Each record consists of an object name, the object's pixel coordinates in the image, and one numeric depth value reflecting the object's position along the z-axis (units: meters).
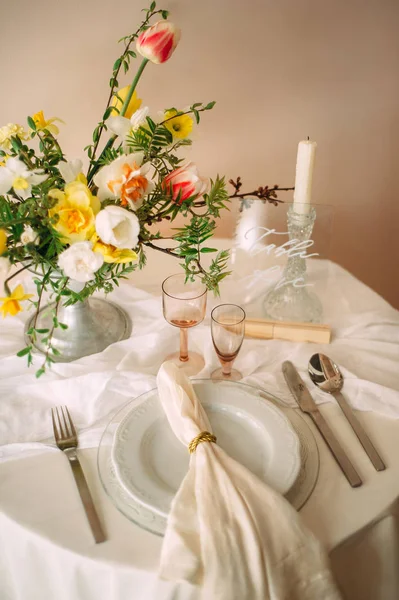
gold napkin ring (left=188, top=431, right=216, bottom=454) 0.80
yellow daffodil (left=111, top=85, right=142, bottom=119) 0.91
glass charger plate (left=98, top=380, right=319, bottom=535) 0.74
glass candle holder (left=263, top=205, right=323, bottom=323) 1.22
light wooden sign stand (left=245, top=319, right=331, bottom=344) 1.17
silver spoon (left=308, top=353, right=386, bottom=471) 0.90
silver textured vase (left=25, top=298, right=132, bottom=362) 1.11
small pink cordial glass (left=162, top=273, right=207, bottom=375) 1.05
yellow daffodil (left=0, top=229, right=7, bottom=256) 0.78
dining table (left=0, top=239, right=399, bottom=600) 0.72
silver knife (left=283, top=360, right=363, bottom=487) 0.83
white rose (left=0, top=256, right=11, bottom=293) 0.79
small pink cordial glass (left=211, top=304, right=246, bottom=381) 1.00
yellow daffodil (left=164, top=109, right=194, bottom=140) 0.89
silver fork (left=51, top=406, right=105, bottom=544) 0.74
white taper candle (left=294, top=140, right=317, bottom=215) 1.12
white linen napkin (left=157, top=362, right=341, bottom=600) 0.65
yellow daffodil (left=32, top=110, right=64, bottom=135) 0.93
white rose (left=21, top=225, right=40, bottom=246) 0.82
